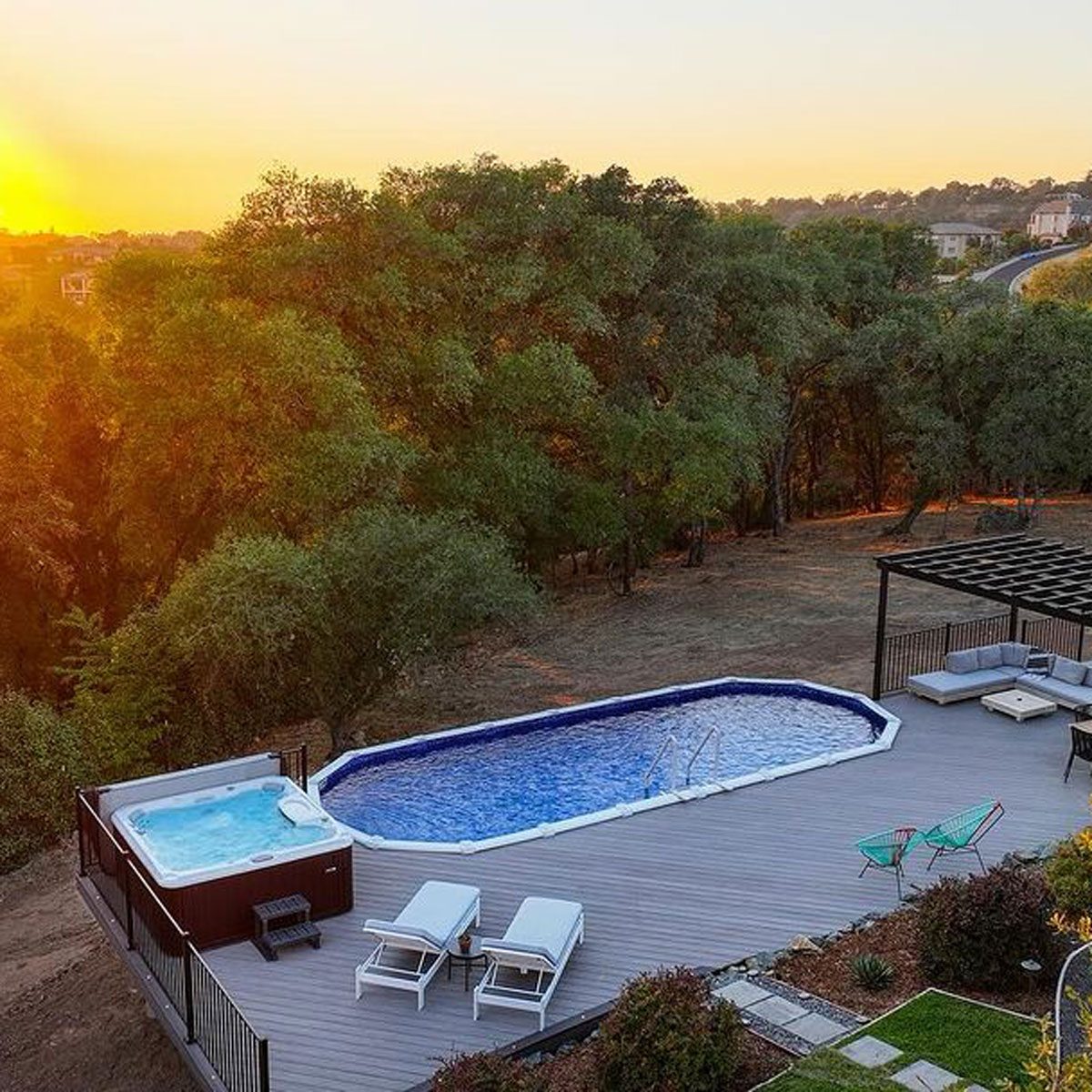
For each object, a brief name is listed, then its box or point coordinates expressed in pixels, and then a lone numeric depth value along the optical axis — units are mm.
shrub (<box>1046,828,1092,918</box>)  8531
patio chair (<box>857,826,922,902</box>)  10703
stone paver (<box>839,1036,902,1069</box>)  7562
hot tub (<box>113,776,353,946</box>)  9945
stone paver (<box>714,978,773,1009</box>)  8688
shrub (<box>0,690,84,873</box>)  16203
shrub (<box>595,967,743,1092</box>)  7164
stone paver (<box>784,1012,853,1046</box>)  8094
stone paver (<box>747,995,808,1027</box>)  8398
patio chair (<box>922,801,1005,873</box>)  10984
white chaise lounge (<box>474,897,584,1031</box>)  8672
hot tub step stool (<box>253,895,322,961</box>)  9797
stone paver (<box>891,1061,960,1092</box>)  7219
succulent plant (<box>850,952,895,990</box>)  8883
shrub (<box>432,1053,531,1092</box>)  6840
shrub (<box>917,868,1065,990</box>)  8742
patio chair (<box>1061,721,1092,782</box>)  13430
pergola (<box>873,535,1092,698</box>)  14609
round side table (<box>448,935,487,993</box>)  9258
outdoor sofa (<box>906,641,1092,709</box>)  16109
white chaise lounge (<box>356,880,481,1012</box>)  8953
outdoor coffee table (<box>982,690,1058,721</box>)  15531
